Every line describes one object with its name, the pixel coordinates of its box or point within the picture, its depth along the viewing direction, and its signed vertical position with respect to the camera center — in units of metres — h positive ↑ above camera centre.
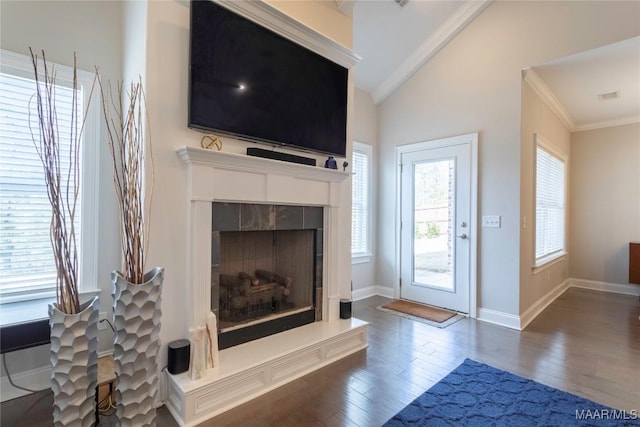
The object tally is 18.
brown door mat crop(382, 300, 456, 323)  3.59 -1.14
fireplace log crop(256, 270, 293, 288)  2.74 -0.55
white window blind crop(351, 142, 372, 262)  4.43 +0.19
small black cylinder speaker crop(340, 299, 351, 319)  2.88 -0.85
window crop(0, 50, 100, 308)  2.03 +0.17
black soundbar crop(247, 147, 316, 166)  2.30 +0.46
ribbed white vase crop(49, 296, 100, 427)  1.51 -0.73
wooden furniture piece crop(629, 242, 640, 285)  4.57 -0.63
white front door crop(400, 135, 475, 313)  3.74 -0.07
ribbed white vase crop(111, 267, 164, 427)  1.62 -0.69
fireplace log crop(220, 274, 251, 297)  2.48 -0.56
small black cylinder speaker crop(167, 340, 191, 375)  1.91 -0.88
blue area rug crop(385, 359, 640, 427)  1.82 -1.18
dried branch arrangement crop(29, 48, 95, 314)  1.54 -0.10
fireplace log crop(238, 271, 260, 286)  2.60 -0.53
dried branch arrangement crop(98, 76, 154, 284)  1.71 +0.16
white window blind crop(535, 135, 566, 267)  4.09 +0.22
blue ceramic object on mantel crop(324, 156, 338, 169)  2.80 +0.47
